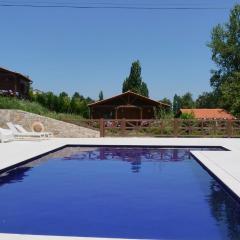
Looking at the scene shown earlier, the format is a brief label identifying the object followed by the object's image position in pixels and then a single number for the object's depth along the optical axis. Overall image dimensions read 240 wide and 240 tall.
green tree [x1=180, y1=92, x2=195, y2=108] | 50.43
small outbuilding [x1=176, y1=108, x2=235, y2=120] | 32.67
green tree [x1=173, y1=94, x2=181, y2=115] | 57.89
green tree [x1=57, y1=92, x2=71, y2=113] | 24.12
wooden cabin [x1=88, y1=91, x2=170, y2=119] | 22.54
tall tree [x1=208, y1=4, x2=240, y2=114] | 24.63
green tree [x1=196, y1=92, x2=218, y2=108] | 27.25
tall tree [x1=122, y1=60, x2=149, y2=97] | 32.17
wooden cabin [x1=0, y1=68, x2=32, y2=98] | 20.45
